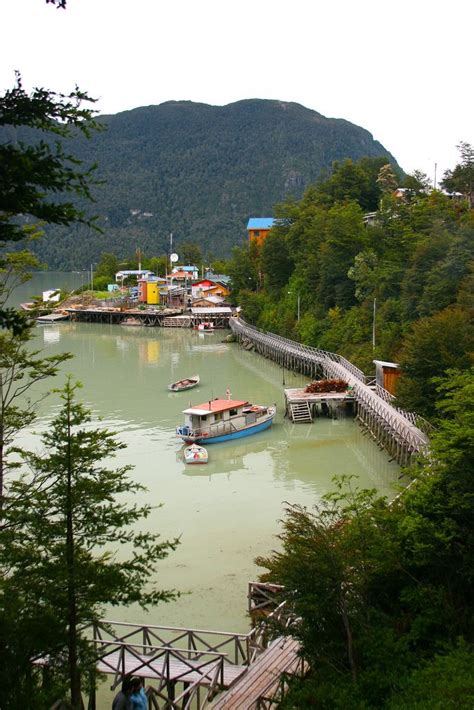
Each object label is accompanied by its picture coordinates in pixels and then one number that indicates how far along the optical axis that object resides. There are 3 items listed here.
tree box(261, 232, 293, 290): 62.81
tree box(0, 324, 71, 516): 12.04
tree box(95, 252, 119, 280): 116.38
